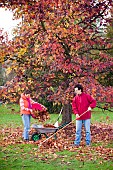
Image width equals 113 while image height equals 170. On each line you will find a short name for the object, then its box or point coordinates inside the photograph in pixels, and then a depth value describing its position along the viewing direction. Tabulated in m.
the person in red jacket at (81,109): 10.85
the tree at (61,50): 12.01
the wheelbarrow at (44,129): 11.01
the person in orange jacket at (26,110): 11.88
